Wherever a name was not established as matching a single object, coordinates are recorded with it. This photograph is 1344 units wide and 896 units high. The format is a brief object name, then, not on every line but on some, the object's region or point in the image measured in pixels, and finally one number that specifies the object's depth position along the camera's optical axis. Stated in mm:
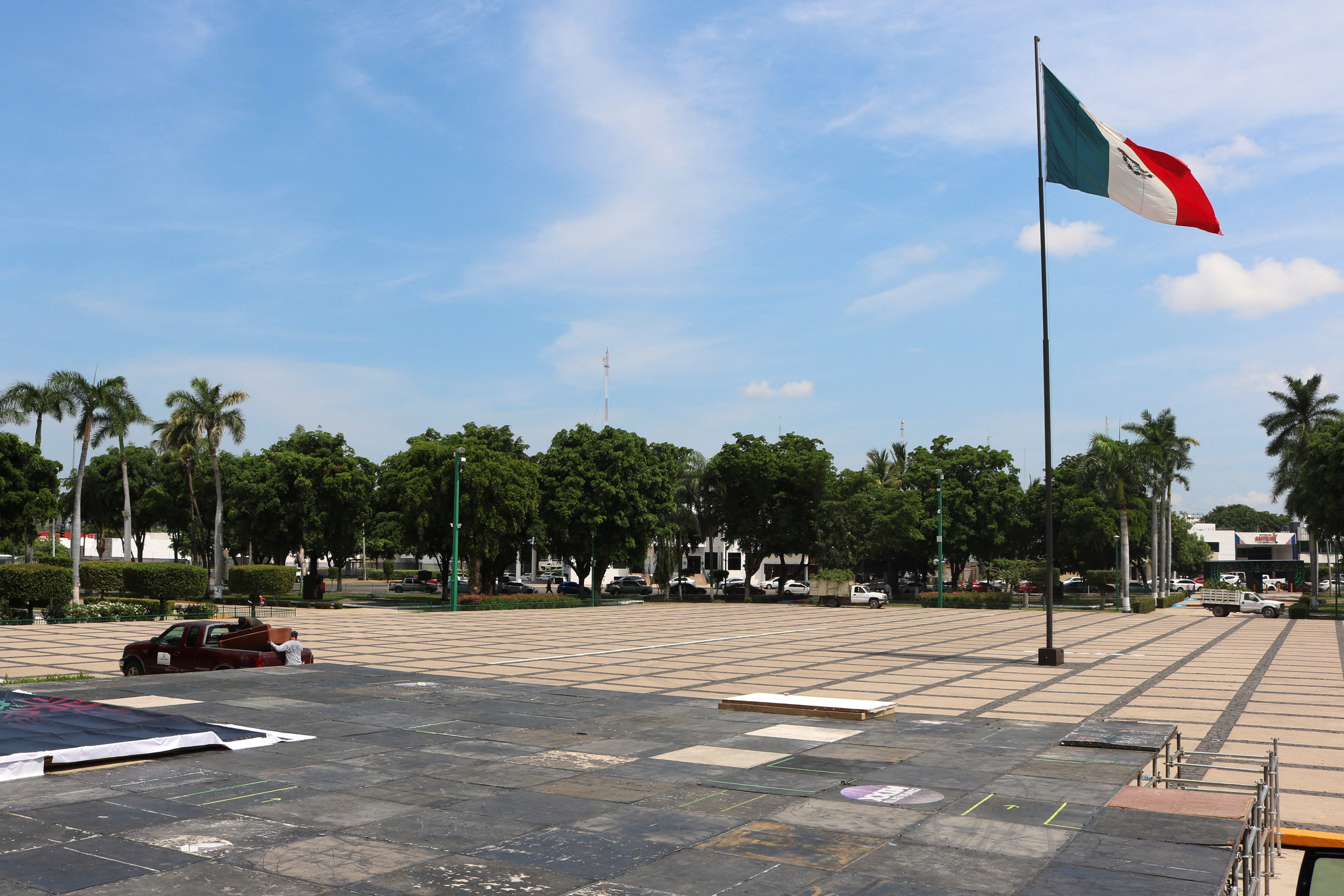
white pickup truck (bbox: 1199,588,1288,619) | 51219
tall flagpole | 21922
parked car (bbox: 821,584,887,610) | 58344
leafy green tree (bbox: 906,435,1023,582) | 68250
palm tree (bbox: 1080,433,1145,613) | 60281
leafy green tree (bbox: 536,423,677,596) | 56969
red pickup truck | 18281
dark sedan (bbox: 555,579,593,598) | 71188
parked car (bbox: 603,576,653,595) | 74188
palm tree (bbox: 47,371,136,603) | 46031
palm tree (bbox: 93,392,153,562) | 47406
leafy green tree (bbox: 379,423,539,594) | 51312
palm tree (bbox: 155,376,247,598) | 55406
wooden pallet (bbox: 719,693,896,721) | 13164
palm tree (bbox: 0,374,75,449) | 46219
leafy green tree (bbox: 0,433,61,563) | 40781
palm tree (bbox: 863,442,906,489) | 79938
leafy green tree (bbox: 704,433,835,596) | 63312
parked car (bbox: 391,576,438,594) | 70125
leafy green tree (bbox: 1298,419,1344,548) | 47656
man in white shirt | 19141
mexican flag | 18781
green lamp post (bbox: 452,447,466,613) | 45656
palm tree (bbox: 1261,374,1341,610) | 59562
